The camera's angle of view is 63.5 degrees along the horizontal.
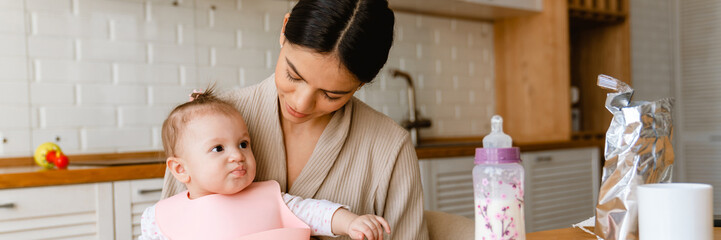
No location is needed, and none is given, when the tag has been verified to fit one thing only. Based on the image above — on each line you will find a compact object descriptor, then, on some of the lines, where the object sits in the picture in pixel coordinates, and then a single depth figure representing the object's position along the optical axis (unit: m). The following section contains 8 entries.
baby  1.38
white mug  0.88
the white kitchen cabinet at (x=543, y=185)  3.00
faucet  3.45
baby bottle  0.97
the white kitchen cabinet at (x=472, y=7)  3.42
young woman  1.51
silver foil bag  1.00
